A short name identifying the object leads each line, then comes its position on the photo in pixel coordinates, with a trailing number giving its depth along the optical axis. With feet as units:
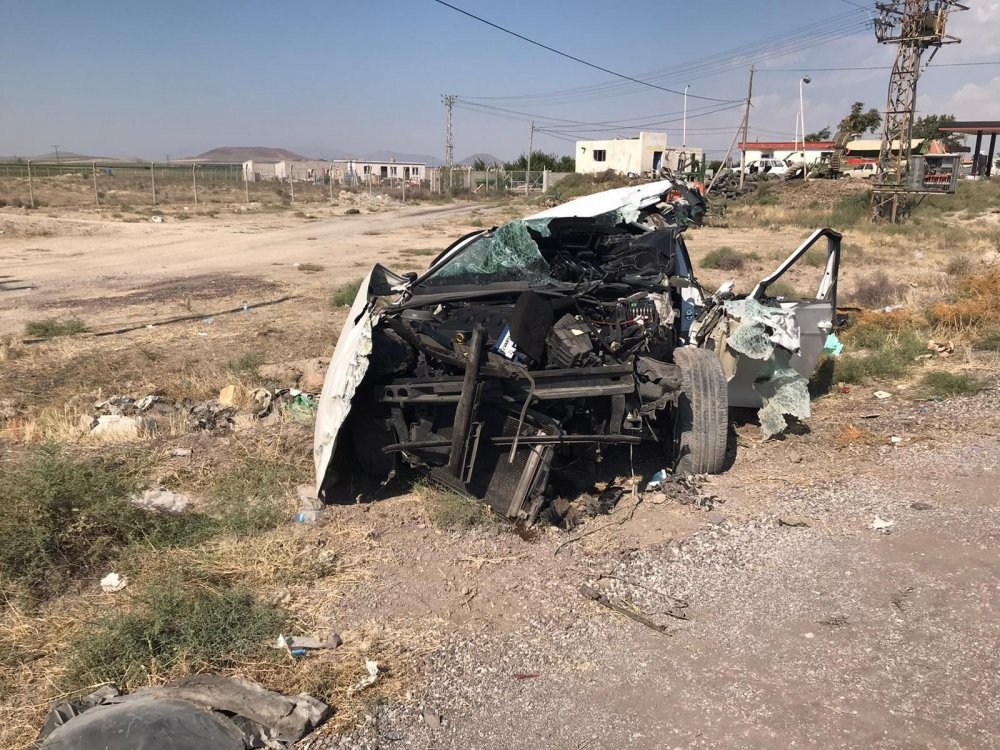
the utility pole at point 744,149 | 125.64
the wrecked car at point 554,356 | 13.64
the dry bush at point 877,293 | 35.16
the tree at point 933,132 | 194.80
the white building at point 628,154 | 197.88
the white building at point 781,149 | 191.16
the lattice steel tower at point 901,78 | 77.71
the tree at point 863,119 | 232.32
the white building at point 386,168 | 213.09
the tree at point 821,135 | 262.06
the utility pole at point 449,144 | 201.36
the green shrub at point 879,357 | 23.61
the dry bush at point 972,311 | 28.17
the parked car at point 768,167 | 133.86
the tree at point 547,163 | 237.86
